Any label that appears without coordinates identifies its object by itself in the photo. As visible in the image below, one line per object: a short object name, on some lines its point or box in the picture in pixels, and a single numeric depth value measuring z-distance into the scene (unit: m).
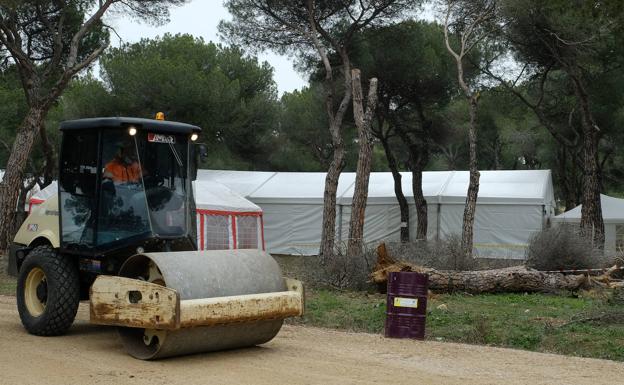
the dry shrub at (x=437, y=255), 14.40
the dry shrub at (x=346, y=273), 13.32
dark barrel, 8.75
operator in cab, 7.80
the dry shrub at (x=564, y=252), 14.89
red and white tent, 20.67
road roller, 6.78
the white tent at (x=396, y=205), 22.97
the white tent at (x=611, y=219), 22.64
